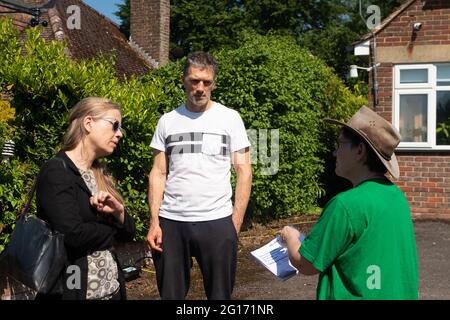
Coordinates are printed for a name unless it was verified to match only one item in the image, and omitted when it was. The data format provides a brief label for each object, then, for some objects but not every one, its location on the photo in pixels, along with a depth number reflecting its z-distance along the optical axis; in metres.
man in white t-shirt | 3.76
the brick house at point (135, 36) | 20.82
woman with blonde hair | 2.78
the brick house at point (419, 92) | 11.82
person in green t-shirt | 2.38
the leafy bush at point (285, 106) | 9.65
